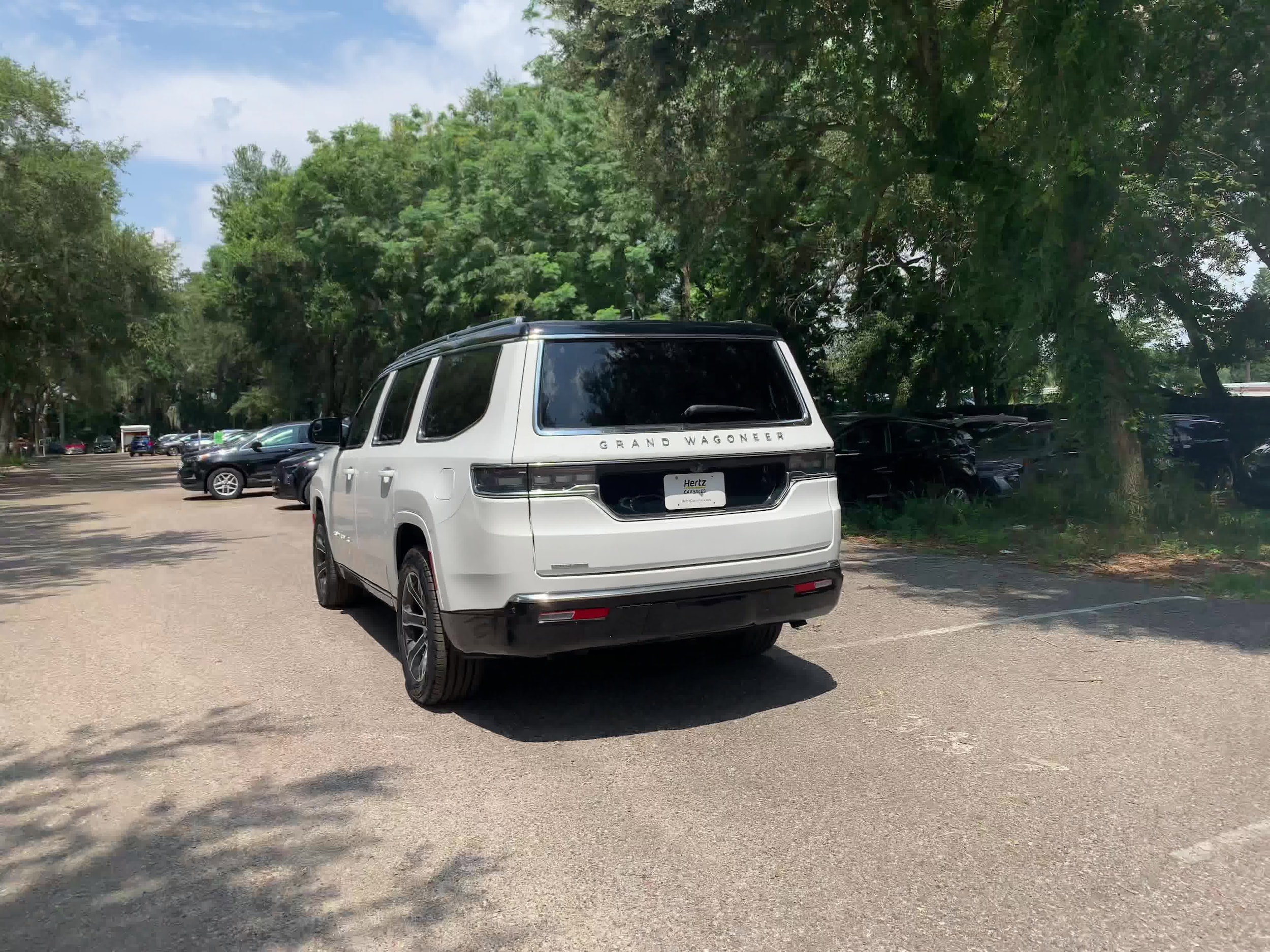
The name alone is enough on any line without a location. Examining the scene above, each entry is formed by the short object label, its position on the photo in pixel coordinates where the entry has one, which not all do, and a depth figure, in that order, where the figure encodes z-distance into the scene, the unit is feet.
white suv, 15.67
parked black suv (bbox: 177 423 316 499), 74.90
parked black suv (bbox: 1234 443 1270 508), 46.39
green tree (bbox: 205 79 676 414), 75.00
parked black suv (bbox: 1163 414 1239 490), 53.42
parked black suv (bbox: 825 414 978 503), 46.80
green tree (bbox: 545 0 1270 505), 33.53
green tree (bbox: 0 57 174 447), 90.48
